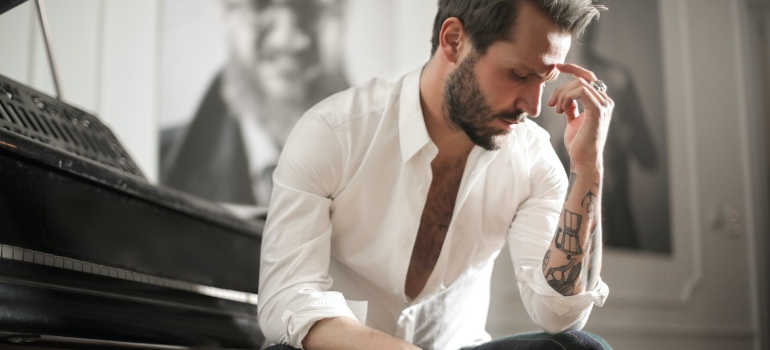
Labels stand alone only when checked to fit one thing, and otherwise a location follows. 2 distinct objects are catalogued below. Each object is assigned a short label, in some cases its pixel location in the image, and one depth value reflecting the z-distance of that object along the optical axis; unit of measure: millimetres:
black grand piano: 1137
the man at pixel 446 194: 1431
